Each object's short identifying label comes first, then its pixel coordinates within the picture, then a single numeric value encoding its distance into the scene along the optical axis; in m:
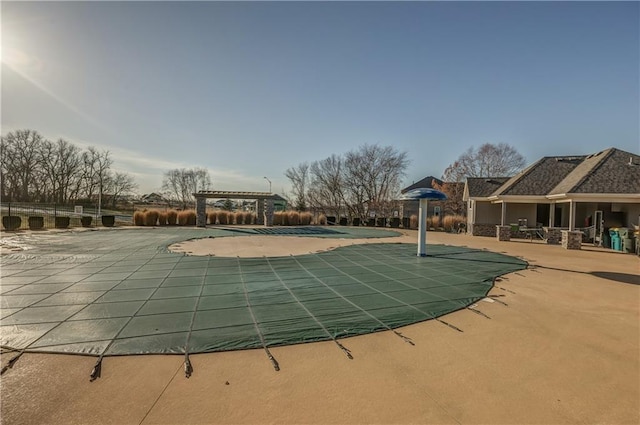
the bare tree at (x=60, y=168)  32.66
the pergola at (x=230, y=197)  21.44
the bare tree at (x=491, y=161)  32.84
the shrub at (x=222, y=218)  23.58
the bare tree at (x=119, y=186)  38.62
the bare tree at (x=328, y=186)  33.19
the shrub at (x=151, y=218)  20.81
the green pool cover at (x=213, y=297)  3.61
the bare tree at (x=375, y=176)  31.94
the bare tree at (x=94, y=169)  35.94
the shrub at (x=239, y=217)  24.08
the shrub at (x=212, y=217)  23.16
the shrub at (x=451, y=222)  21.50
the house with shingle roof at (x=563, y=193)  12.63
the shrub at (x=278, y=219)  23.75
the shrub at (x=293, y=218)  23.81
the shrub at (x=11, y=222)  15.27
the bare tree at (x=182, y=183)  43.62
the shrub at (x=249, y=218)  24.53
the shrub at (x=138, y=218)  20.65
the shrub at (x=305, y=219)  24.12
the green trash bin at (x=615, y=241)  11.85
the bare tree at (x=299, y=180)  36.41
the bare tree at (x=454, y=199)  31.55
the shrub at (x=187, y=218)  21.91
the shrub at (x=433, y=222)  22.38
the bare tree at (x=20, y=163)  30.20
